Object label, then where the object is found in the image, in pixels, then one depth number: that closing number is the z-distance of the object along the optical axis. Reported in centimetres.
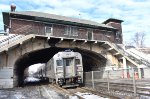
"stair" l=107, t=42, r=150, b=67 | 1736
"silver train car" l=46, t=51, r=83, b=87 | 1178
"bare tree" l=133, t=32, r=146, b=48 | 4333
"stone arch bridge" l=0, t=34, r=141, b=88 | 1353
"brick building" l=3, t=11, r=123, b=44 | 1540
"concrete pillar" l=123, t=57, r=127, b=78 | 1746
